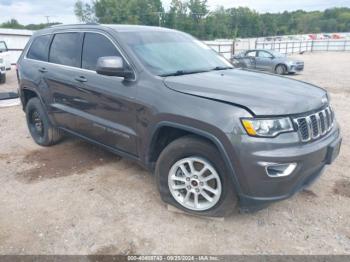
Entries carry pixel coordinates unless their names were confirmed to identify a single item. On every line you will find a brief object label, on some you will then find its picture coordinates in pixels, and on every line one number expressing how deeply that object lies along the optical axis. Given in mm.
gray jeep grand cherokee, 2586
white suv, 12578
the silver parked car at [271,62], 16281
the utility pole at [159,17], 74125
